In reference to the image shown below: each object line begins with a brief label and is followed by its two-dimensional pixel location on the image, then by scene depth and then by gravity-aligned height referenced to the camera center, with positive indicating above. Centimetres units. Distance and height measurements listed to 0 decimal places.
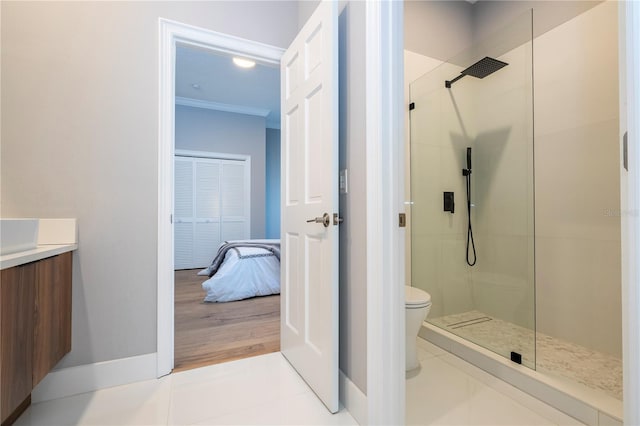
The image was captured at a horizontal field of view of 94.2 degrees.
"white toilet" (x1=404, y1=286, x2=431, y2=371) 169 -59
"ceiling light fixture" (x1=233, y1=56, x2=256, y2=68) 349 +181
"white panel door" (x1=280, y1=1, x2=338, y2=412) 140 +7
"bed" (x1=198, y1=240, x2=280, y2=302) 319 -66
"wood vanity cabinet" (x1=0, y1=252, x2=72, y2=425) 101 -44
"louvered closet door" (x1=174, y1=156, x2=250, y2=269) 501 +16
